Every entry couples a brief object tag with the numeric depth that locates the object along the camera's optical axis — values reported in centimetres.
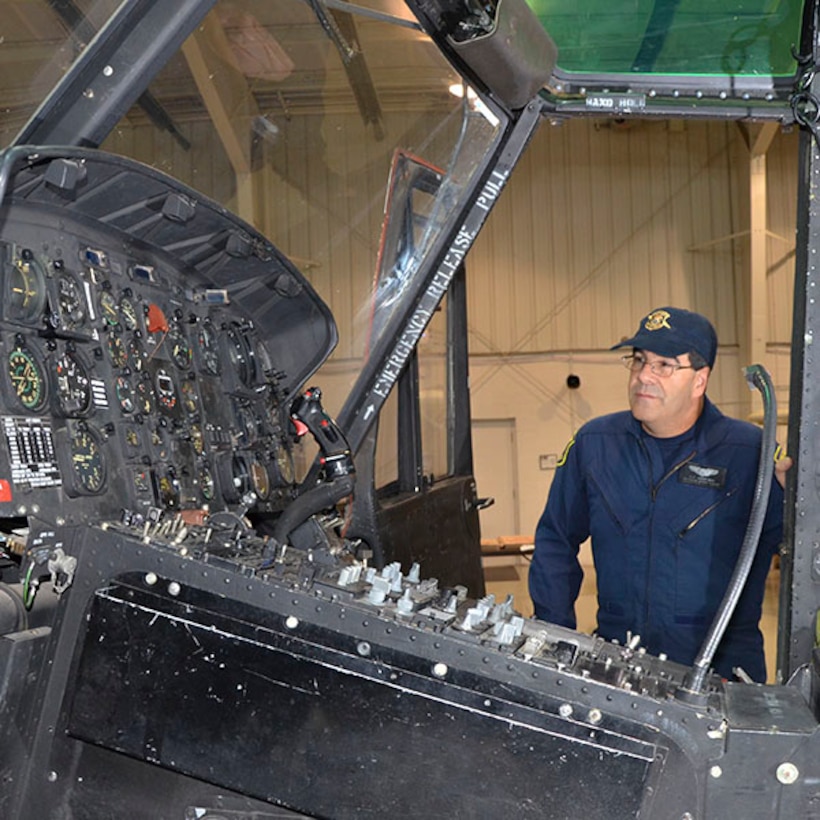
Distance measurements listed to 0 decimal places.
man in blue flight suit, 245
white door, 1118
